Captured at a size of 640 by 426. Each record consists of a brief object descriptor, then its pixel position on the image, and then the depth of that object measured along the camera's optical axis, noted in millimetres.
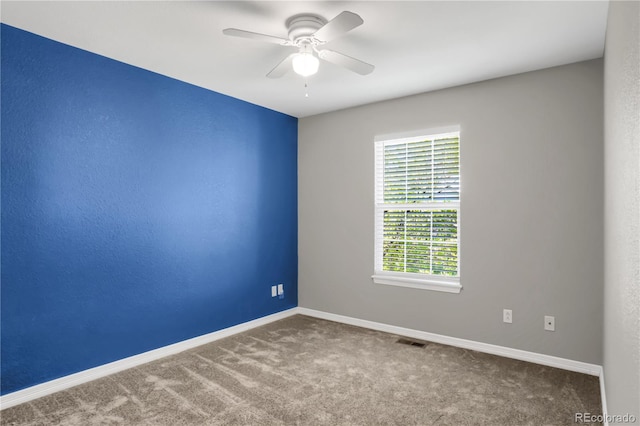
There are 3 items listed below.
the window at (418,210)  3750
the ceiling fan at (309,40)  2174
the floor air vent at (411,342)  3650
